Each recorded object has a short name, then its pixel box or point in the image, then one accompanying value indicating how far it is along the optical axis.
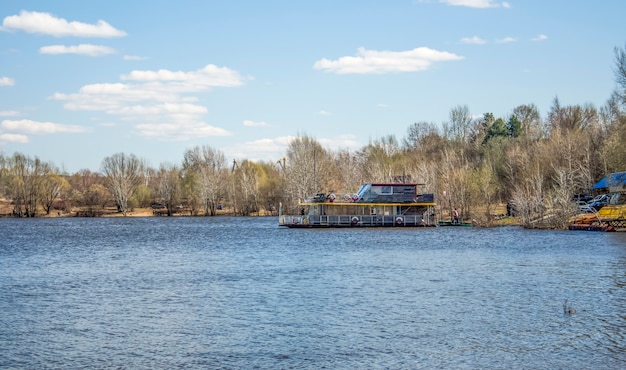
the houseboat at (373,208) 78.31
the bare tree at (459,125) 137.38
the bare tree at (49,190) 131.50
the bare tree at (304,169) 113.81
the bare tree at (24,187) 128.75
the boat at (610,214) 66.12
